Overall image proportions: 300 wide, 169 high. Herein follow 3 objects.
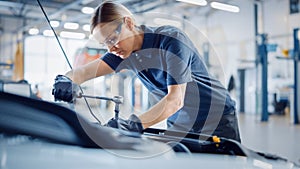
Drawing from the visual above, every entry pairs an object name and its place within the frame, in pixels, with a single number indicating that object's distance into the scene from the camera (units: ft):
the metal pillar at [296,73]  18.94
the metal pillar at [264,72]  20.63
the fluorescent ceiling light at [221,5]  13.91
